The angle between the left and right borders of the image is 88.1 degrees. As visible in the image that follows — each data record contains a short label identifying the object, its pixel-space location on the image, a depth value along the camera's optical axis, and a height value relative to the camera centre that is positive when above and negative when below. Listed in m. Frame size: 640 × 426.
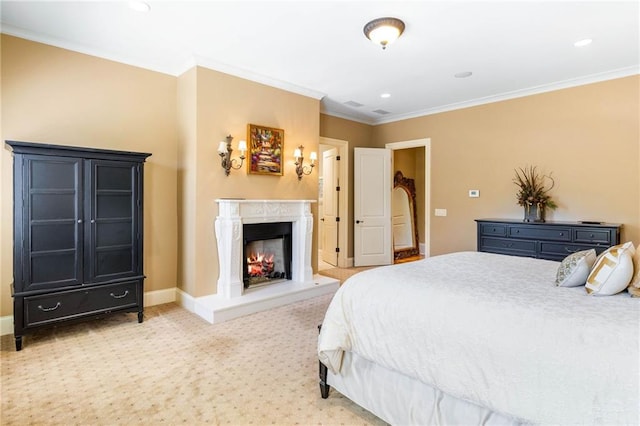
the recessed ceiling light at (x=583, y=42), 3.23 +1.67
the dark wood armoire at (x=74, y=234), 2.82 -0.21
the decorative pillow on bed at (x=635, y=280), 1.55 -0.33
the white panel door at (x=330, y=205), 6.27 +0.13
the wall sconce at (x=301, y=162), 4.58 +0.70
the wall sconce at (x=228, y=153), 3.84 +0.69
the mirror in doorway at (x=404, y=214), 7.45 -0.07
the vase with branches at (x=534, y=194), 4.38 +0.24
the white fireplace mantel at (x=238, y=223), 3.76 -0.14
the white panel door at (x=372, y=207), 6.14 +0.08
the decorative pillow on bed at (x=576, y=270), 1.76 -0.32
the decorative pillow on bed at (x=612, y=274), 1.58 -0.31
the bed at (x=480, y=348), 1.18 -0.59
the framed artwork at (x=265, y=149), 4.17 +0.80
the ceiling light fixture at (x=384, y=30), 2.85 +1.60
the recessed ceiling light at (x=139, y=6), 2.68 +1.69
